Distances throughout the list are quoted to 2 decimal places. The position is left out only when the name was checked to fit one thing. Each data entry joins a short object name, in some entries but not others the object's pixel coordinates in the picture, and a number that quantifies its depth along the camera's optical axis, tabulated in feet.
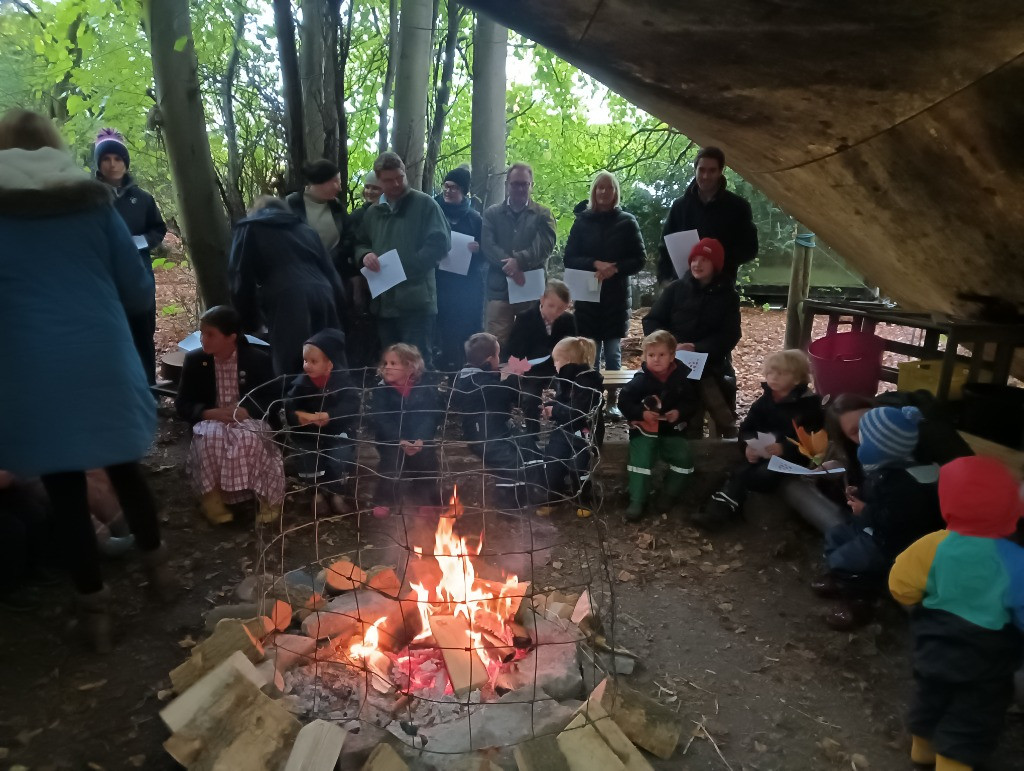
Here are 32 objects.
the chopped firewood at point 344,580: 10.27
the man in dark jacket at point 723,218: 15.60
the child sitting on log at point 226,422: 12.85
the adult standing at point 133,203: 17.26
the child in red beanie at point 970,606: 7.14
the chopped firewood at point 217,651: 8.53
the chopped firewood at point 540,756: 7.04
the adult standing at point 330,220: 16.43
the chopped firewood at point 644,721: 7.93
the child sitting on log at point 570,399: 13.97
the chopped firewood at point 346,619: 9.37
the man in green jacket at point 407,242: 15.92
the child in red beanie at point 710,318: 14.79
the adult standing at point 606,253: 16.55
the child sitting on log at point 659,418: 13.69
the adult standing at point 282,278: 14.12
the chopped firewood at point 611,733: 7.40
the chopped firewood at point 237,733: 7.30
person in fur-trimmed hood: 8.29
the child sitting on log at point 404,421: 13.14
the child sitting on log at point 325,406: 12.86
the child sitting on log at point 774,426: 13.10
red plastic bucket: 16.33
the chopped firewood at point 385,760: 7.03
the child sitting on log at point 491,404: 13.97
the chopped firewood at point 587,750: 7.20
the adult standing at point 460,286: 17.78
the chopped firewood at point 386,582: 10.06
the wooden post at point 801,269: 21.15
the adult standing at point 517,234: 16.87
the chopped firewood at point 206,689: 7.82
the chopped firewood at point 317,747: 7.11
